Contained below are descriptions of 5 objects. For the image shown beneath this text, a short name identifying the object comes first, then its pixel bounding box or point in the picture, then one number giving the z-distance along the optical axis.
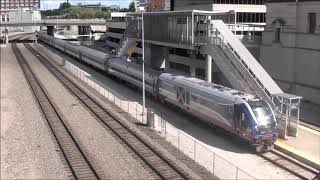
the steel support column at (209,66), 47.16
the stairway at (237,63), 38.44
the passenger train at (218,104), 31.20
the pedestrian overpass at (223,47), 35.16
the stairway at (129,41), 64.50
